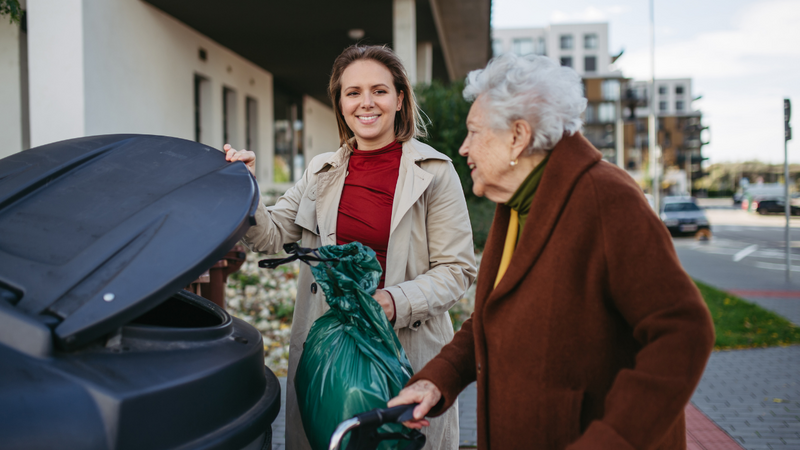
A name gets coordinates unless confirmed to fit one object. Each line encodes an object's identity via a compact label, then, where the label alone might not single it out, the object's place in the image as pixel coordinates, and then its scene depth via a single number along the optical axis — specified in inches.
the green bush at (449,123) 353.1
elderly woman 46.1
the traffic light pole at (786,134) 403.9
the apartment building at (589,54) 2679.6
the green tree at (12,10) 165.3
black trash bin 44.5
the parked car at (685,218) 811.4
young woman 80.5
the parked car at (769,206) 1476.4
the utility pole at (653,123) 857.5
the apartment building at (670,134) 2839.6
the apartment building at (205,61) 224.2
